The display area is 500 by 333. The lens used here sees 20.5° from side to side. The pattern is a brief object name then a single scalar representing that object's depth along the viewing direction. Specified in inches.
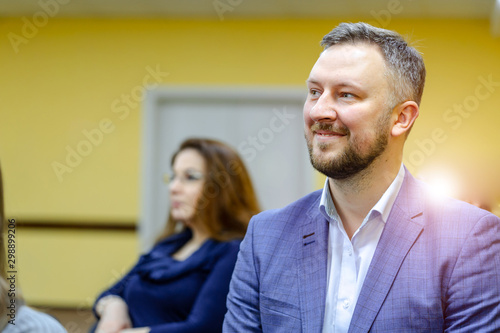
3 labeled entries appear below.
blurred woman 101.9
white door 209.0
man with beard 81.8
